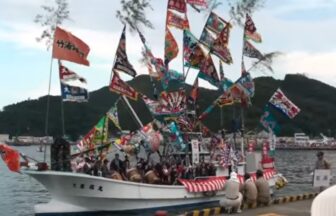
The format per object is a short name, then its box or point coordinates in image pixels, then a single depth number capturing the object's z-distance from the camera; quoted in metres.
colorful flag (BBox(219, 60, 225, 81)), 27.72
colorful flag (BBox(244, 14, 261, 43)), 27.94
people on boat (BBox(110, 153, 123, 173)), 23.62
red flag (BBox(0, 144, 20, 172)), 19.67
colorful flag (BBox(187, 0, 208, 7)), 26.81
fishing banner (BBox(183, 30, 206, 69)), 26.97
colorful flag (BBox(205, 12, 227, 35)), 27.33
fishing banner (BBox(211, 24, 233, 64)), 26.81
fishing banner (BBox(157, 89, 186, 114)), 25.50
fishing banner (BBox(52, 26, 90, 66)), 21.34
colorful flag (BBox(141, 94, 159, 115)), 25.47
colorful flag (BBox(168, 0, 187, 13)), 26.42
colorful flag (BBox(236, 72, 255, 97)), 26.16
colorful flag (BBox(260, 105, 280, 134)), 25.59
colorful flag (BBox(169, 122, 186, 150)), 25.00
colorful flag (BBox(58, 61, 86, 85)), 21.73
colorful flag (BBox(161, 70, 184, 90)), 26.74
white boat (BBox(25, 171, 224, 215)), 22.06
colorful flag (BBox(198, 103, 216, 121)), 26.57
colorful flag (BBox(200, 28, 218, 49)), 26.97
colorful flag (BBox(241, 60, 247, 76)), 27.13
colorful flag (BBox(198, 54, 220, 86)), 26.75
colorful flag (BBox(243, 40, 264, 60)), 27.67
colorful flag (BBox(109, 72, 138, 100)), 24.09
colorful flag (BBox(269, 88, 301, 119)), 24.67
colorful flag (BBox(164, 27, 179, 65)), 26.33
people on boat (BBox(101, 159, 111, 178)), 22.92
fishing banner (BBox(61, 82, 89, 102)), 21.58
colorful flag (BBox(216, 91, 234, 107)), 26.41
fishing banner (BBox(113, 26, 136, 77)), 24.41
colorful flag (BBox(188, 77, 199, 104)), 27.09
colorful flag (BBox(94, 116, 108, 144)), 23.20
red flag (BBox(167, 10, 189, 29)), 26.56
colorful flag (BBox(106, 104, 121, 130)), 23.62
